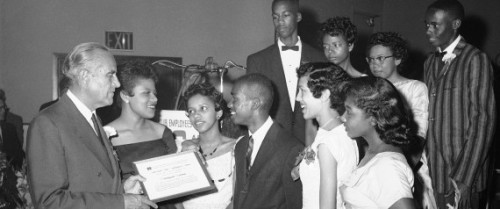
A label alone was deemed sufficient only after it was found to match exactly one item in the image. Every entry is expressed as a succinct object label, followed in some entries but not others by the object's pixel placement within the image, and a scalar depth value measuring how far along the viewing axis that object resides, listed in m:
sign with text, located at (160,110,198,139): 4.27
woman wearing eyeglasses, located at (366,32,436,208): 3.89
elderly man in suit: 2.42
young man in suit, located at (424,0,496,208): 3.65
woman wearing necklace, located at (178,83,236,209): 3.76
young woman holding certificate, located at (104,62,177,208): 3.64
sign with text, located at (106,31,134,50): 8.00
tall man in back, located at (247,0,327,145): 4.47
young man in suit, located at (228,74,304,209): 3.29
